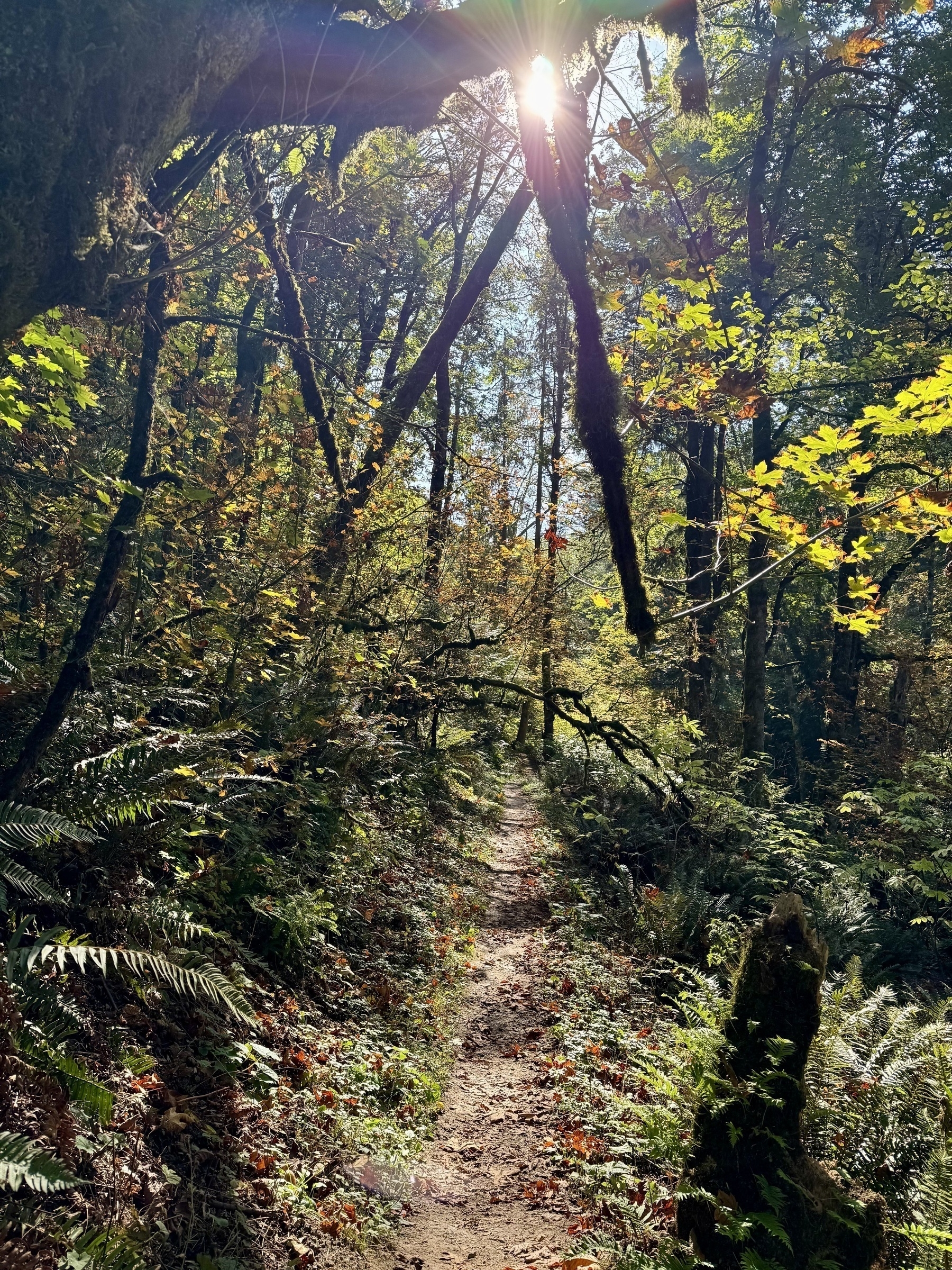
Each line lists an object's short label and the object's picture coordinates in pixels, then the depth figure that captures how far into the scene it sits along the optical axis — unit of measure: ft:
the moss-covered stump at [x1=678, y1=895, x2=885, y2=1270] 10.53
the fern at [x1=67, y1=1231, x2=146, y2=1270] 7.39
